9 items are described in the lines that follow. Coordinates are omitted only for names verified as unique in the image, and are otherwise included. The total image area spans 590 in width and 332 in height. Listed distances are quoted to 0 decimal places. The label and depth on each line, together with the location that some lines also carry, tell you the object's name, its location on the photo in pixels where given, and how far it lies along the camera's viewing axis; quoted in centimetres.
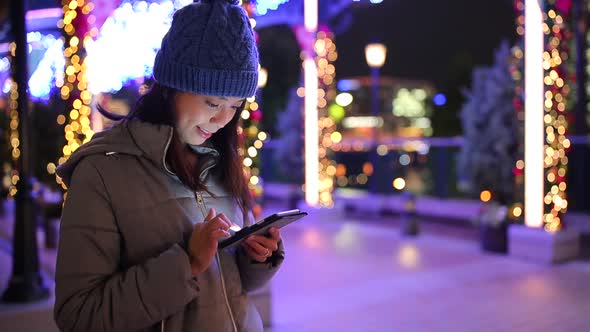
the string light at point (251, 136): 401
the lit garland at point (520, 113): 586
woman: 120
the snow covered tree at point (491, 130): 811
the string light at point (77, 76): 471
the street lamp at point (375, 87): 936
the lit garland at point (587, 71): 923
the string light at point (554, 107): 571
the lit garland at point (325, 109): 855
